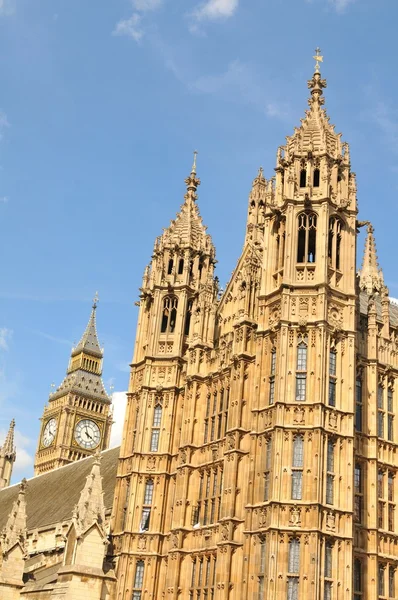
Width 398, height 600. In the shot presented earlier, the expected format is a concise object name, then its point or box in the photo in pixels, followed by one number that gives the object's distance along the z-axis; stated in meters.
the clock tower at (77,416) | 102.75
